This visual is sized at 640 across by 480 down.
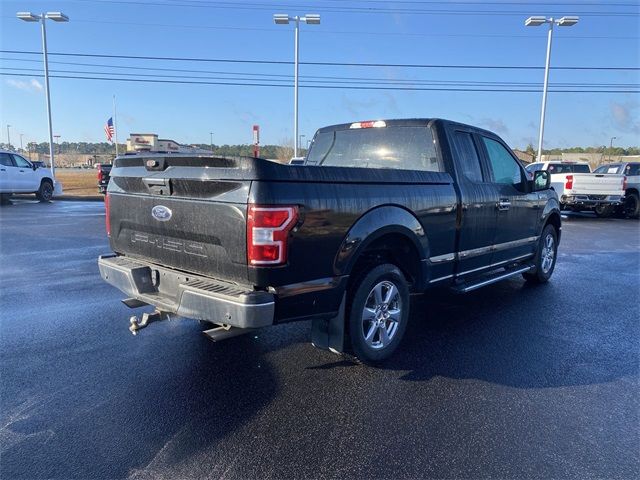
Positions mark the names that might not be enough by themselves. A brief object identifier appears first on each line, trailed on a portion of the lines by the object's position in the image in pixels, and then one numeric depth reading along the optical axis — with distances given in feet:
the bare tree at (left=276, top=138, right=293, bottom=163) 105.19
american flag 95.35
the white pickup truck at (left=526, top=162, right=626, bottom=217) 51.78
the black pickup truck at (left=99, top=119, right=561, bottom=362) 10.05
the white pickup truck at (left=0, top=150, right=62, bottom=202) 56.90
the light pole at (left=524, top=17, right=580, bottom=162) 72.54
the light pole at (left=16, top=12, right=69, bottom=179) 73.46
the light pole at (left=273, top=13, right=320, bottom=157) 69.46
